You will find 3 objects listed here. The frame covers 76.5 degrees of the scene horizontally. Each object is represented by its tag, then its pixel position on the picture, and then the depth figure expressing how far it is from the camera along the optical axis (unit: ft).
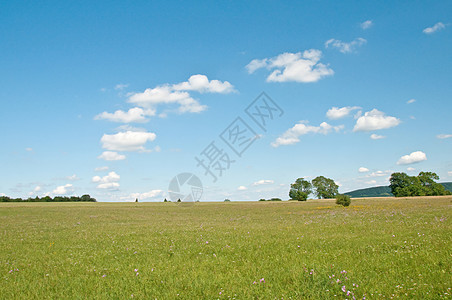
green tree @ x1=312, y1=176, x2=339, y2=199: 431.43
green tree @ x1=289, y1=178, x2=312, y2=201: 434.30
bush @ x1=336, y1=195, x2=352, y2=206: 171.22
